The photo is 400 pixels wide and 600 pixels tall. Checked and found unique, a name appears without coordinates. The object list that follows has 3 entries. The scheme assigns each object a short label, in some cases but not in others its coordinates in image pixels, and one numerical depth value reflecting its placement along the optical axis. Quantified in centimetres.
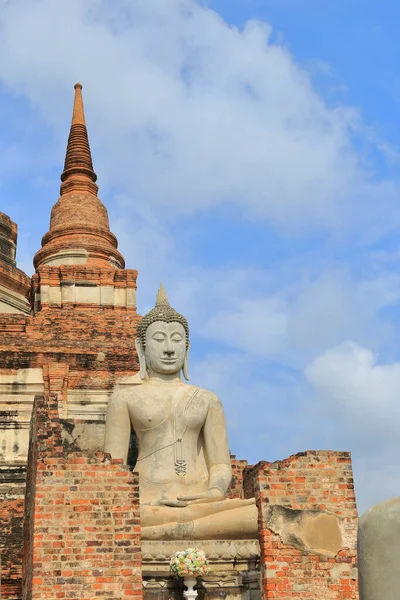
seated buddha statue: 962
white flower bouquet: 896
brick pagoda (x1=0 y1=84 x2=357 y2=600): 887
